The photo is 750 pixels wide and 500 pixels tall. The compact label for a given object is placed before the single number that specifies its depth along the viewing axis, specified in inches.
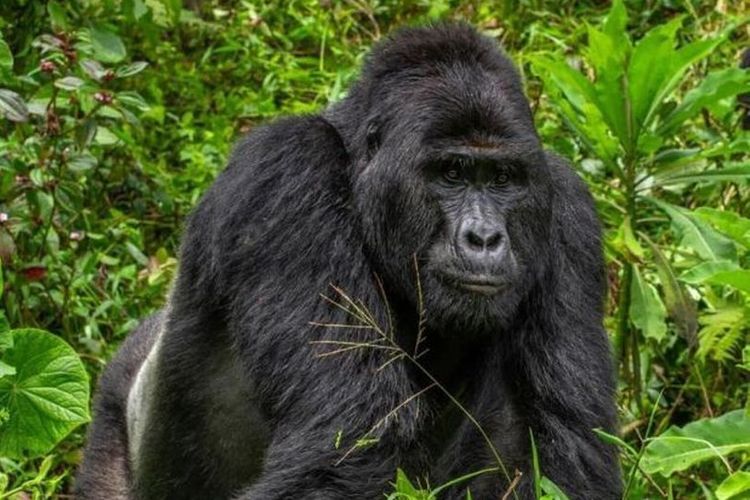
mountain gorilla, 320.5
